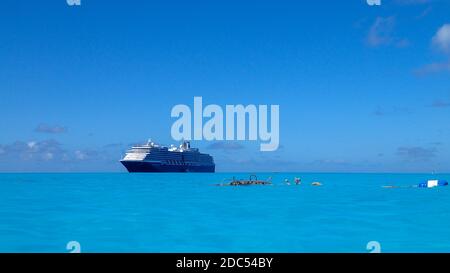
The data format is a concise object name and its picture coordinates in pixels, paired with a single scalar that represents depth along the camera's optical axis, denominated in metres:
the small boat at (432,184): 64.57
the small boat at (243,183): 66.75
